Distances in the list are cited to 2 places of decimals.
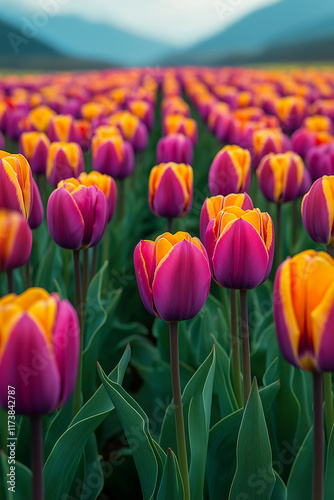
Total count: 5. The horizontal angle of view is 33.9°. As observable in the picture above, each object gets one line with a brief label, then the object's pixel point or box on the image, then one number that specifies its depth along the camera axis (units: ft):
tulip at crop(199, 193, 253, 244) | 5.06
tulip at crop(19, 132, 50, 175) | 9.80
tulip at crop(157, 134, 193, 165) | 10.75
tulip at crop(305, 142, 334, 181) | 8.89
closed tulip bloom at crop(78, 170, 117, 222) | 6.53
